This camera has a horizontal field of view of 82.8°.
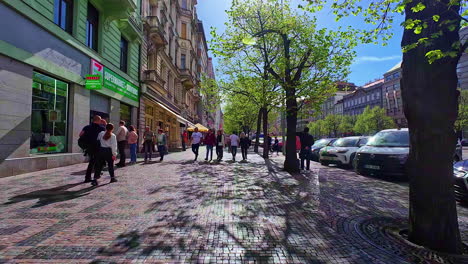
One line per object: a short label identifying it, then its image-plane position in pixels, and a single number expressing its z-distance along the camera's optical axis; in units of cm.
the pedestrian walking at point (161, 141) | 1334
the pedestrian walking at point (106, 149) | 666
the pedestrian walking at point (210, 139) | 1401
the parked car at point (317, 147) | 1698
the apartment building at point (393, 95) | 6517
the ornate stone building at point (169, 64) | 1908
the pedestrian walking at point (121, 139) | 1047
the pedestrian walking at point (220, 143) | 1445
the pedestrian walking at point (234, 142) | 1536
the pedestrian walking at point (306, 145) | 1105
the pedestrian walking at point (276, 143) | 2519
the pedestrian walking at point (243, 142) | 1506
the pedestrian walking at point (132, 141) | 1114
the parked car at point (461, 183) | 559
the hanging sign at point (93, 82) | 1111
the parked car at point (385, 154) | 857
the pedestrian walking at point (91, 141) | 656
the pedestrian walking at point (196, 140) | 1386
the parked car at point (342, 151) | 1265
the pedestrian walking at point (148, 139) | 1287
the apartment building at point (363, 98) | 7381
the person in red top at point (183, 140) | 2486
